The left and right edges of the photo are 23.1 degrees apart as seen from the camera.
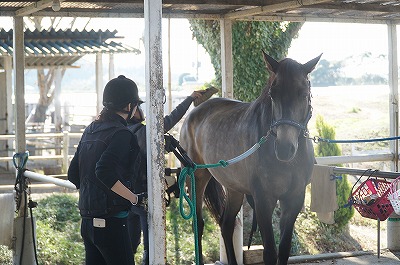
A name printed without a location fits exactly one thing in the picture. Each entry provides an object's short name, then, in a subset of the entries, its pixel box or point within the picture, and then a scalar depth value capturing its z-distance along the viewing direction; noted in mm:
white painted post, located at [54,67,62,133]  25441
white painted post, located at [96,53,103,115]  22446
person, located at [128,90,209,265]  7636
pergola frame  8664
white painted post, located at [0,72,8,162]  20159
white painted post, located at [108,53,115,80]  22586
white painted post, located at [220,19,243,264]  9394
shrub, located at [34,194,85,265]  10703
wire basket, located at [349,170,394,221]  8152
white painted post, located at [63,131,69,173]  19024
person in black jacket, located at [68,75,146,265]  5161
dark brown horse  6748
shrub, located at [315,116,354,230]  15564
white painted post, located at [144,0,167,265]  5029
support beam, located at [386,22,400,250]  10890
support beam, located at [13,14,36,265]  8877
